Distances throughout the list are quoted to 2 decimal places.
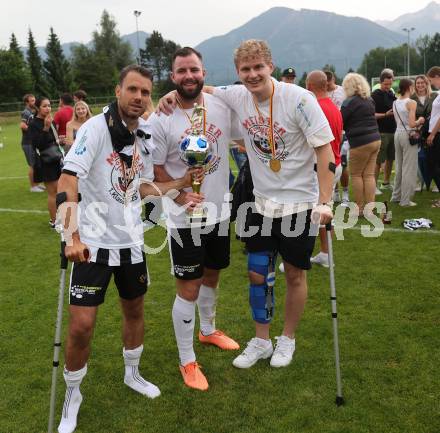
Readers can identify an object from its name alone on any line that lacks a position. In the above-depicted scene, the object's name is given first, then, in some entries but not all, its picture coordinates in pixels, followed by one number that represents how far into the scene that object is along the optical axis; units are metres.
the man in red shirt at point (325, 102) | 5.49
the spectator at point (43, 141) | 7.81
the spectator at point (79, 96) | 9.70
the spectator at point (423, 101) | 8.46
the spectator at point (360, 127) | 7.32
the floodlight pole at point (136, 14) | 74.44
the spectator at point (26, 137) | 11.99
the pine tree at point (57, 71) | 63.59
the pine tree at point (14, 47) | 61.40
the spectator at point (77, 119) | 8.48
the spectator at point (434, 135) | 7.82
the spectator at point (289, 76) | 8.41
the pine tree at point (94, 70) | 66.38
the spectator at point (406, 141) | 8.27
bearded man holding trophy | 3.45
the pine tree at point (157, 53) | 97.00
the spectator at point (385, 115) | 9.48
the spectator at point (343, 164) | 8.90
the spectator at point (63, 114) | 10.52
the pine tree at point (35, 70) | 60.84
